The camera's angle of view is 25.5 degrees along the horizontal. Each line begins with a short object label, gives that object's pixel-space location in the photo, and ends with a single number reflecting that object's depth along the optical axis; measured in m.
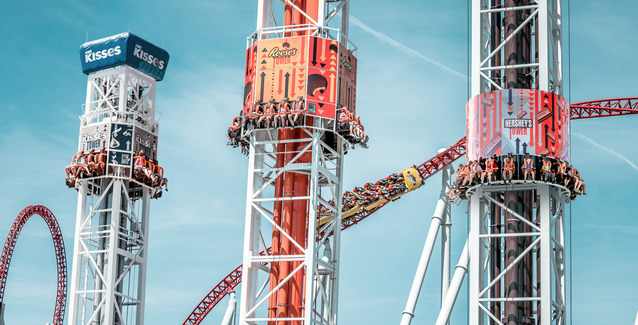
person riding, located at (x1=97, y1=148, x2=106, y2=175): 86.31
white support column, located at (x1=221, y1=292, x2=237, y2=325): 75.02
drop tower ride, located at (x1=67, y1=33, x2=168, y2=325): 85.25
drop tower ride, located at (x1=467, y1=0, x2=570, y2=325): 60.78
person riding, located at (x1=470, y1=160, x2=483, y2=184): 61.72
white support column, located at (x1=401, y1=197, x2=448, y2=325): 71.44
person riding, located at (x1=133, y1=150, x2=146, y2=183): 87.50
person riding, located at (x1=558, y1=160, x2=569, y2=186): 61.28
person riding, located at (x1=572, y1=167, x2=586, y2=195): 61.97
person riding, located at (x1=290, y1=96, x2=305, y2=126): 65.56
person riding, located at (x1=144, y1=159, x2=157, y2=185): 87.75
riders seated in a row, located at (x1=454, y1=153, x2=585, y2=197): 61.09
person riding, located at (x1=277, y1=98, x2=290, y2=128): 65.75
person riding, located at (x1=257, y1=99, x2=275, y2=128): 66.12
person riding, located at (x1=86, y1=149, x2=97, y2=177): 86.19
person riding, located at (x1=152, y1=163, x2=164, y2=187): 88.38
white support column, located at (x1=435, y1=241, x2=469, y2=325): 67.94
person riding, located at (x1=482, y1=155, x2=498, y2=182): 61.41
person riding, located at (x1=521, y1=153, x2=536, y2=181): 60.97
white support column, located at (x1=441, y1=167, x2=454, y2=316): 75.81
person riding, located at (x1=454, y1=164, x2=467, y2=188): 62.28
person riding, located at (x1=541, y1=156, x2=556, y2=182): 61.00
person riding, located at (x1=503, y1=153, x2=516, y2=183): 61.09
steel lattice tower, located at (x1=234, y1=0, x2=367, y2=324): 65.06
